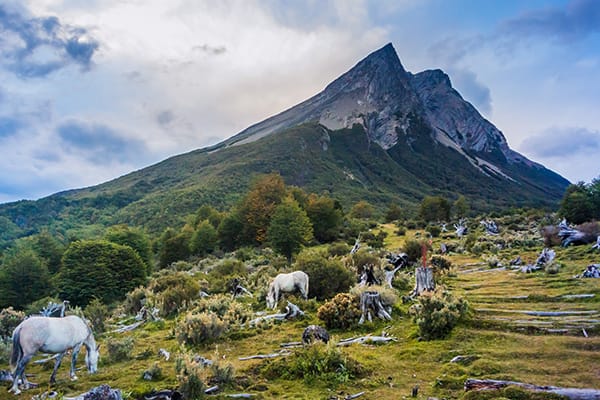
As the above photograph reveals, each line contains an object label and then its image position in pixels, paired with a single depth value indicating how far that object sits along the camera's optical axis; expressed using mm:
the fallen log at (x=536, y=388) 6695
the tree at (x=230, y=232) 53094
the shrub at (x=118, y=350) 11711
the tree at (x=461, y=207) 71875
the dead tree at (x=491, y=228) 40975
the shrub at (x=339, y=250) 35250
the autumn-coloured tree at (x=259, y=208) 51062
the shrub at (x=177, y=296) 19703
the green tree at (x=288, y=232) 36344
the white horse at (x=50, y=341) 8867
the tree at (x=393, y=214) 70500
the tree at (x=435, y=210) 61531
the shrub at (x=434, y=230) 44406
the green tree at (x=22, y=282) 32750
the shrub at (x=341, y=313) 13805
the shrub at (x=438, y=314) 11523
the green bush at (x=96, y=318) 16856
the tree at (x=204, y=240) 50156
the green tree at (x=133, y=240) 43469
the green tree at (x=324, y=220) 49875
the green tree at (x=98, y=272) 28953
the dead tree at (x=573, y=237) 26009
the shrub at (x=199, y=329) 12805
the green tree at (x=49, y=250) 44944
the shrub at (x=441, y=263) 23781
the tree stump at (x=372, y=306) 14211
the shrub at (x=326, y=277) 19344
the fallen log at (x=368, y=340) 11945
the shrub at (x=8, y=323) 15101
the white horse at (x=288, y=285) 18000
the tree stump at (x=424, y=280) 16078
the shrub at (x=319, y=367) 9023
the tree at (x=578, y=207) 36697
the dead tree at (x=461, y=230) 42438
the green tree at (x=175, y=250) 51531
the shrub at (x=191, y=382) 7789
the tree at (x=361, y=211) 75256
